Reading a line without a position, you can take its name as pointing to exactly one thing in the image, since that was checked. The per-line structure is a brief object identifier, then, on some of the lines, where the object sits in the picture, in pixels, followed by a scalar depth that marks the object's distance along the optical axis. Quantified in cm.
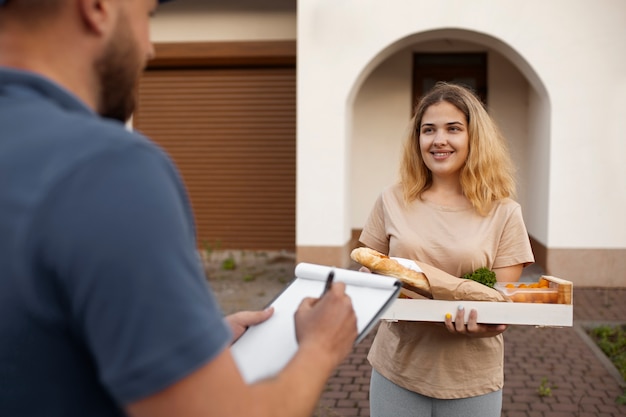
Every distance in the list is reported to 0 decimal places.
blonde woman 262
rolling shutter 1094
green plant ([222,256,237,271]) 1052
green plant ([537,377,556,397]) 522
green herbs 259
